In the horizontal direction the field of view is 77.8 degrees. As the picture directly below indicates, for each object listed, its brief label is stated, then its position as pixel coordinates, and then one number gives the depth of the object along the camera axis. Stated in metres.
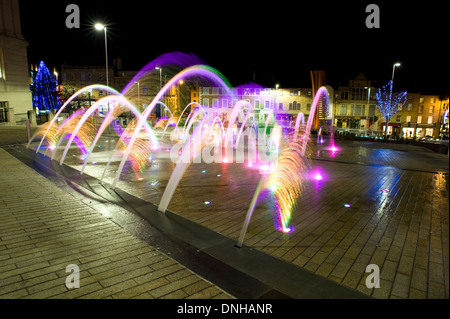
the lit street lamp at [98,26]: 20.02
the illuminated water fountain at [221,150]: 9.04
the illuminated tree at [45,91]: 39.03
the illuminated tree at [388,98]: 53.75
